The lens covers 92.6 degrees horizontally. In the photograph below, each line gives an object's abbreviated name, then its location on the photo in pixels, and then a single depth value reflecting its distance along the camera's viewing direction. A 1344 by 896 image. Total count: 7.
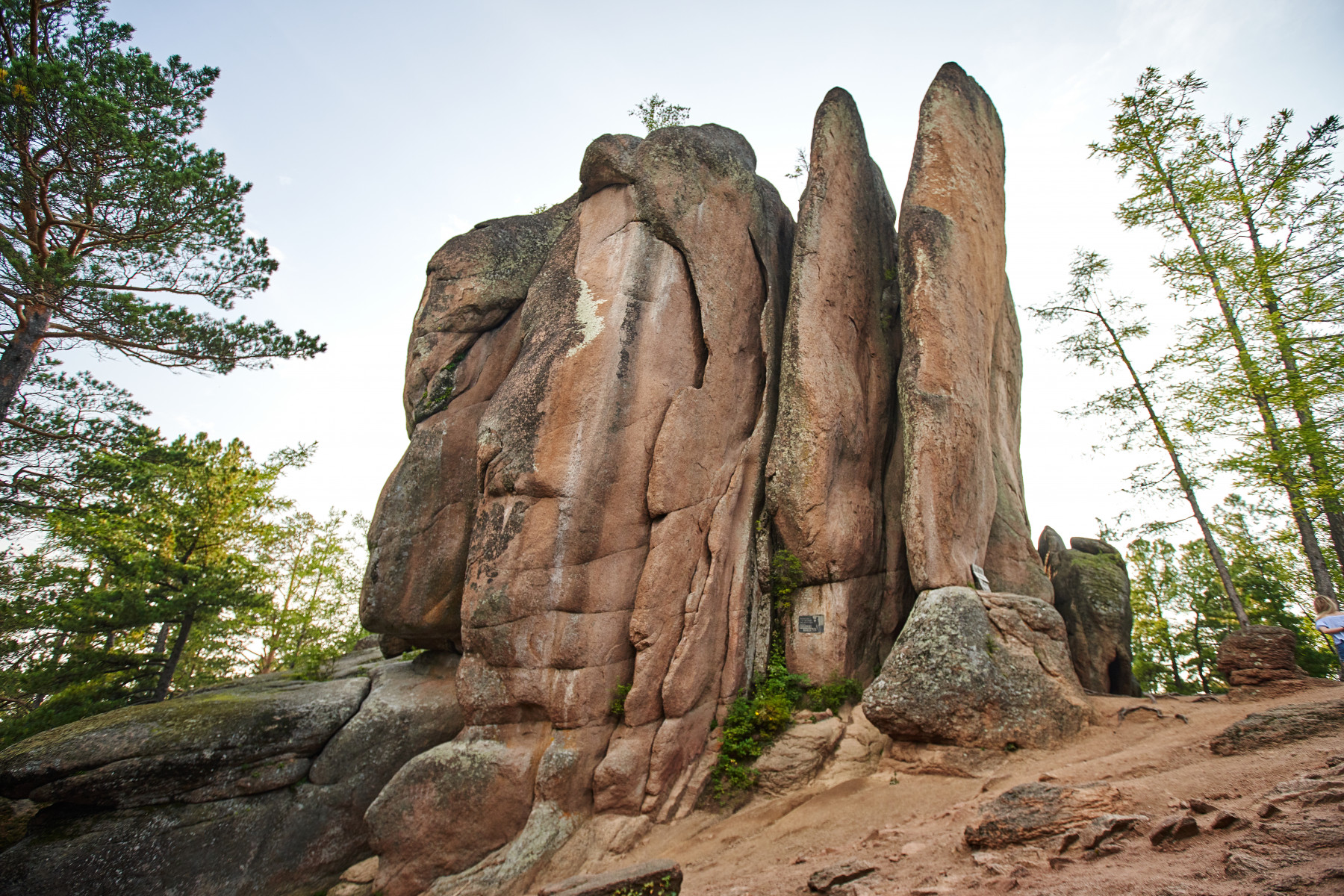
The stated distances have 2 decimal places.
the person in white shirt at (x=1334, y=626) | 8.06
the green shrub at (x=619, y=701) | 9.53
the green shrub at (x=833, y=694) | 9.93
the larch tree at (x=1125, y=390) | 15.38
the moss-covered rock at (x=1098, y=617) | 11.66
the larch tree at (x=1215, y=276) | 12.86
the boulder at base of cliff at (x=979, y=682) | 7.98
